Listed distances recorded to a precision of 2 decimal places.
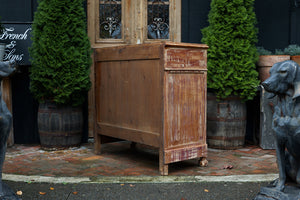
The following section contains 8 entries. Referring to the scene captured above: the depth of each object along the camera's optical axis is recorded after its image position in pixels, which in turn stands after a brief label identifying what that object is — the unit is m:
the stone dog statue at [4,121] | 3.04
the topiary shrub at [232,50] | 5.79
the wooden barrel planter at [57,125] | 5.84
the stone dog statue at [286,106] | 3.00
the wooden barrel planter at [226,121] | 5.94
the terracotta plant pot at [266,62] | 5.93
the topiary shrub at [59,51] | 5.64
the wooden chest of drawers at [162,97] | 4.52
